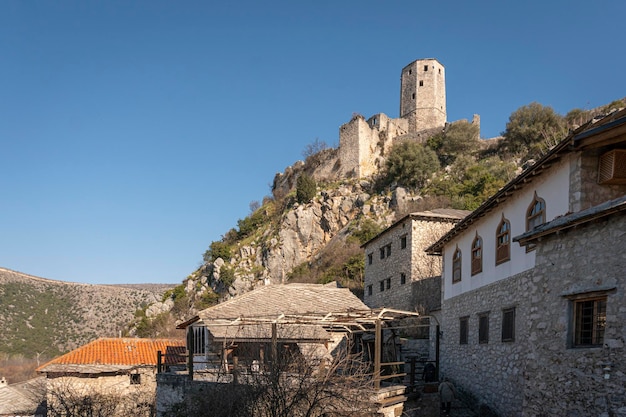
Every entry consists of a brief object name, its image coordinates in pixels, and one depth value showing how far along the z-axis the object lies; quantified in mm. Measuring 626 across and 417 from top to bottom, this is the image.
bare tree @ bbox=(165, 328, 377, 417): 11711
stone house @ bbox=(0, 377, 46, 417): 27141
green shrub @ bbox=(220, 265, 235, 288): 49719
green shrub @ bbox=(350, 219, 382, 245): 41794
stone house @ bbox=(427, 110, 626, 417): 7547
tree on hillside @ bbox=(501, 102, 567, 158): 41938
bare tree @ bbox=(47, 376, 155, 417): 21719
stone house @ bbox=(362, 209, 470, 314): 26672
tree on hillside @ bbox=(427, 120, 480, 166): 48312
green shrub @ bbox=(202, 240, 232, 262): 53125
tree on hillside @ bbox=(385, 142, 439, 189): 45406
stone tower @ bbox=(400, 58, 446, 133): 57219
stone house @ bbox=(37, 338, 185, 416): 23750
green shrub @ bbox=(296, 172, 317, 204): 53000
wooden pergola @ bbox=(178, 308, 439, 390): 14542
